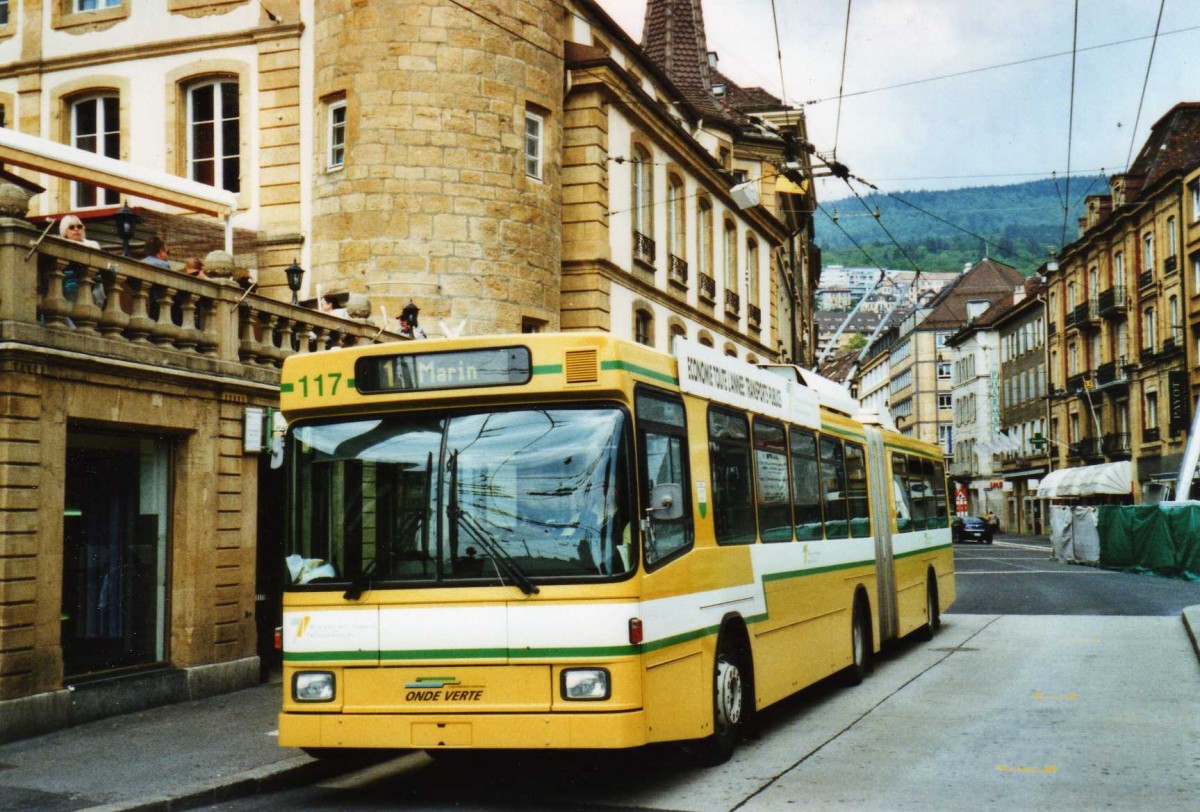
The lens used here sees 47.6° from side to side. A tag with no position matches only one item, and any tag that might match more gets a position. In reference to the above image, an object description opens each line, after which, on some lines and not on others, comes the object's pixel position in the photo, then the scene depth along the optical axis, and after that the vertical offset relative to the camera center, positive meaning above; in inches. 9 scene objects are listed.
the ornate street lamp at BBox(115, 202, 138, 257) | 521.3 +116.5
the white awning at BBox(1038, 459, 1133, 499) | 2383.7 +59.1
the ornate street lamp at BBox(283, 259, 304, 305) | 644.1 +119.8
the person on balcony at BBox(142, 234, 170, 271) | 564.7 +120.2
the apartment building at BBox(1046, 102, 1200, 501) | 2220.7 +364.5
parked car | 2529.5 -27.2
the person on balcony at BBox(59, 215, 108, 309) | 454.2 +84.2
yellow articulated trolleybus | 309.6 -6.2
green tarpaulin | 1368.1 -28.3
